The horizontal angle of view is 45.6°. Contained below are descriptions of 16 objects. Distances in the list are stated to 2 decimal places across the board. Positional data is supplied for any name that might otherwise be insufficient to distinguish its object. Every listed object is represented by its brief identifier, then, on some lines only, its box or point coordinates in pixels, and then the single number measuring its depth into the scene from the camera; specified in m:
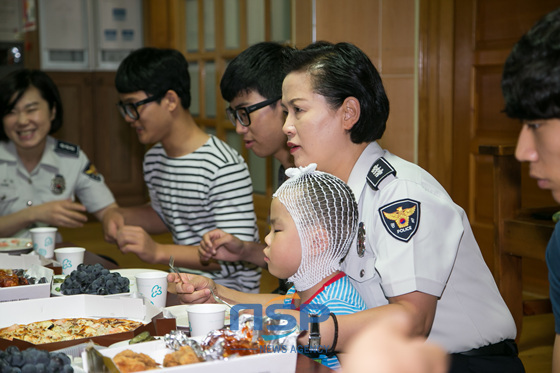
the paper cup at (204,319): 1.21
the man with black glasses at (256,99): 2.12
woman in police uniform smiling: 2.86
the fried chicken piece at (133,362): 0.94
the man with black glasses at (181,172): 2.38
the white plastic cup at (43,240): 2.09
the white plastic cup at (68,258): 1.85
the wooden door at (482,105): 3.72
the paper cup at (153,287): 1.48
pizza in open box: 1.19
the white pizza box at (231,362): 0.90
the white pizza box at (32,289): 1.46
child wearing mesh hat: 1.38
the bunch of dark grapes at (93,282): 1.48
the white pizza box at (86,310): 1.24
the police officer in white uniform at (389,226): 1.34
